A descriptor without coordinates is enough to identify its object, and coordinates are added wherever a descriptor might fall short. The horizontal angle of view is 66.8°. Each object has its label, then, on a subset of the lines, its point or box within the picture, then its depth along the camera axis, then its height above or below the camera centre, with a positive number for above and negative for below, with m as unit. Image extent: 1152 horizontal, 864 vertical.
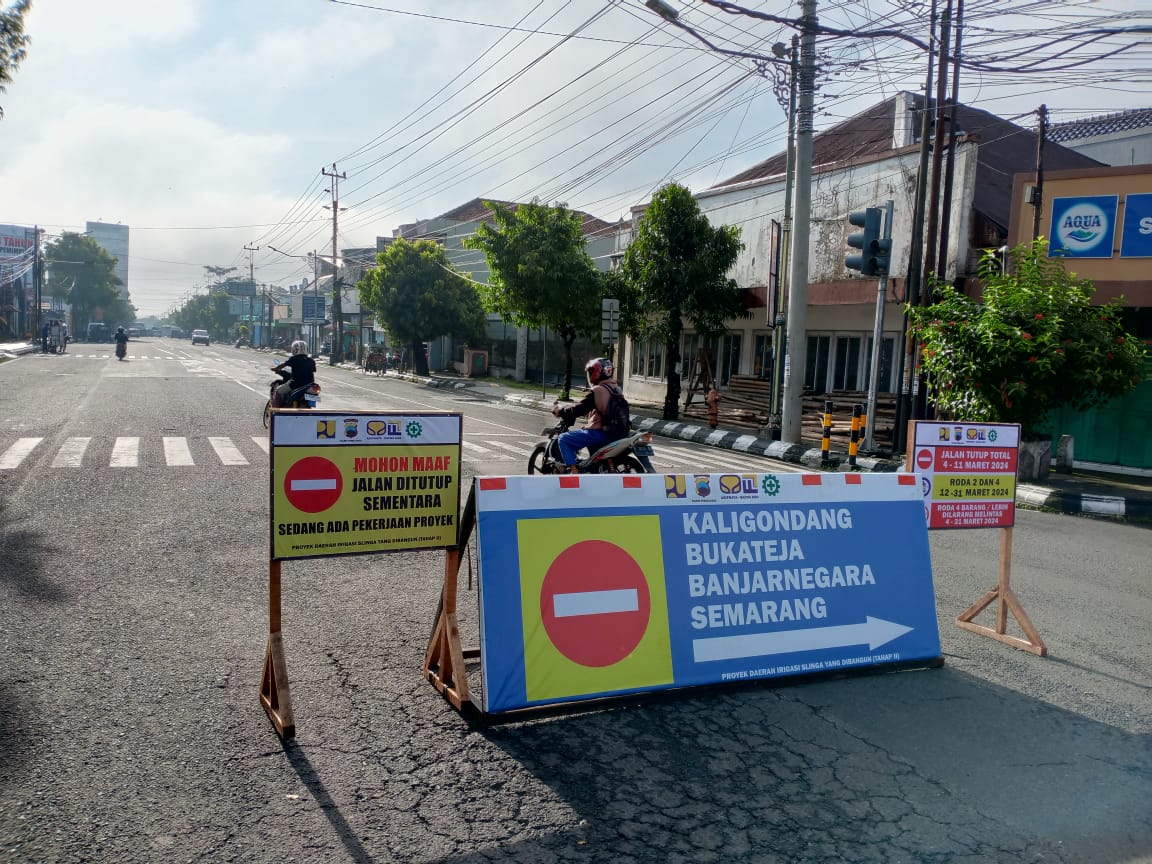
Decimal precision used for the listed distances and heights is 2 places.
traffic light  14.01 +1.98
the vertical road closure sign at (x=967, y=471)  5.96 -0.70
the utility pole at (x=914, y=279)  16.38 +1.71
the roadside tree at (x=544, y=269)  26.84 +2.54
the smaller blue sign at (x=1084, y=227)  15.86 +2.73
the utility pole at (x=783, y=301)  18.23 +1.33
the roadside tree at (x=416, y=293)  42.00 +2.49
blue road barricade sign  4.29 -1.19
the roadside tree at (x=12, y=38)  12.13 +4.03
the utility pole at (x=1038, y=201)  16.28 +3.22
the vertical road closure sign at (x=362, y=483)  4.25 -0.71
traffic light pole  15.50 +0.42
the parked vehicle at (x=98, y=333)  85.56 -0.21
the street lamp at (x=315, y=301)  72.12 +3.73
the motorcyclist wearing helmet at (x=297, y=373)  14.29 -0.54
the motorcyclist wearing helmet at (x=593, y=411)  9.58 -0.65
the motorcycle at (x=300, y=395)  14.24 -0.91
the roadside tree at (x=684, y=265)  22.48 +2.37
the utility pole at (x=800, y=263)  16.56 +1.94
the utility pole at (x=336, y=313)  58.50 +1.96
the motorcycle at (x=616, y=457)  9.51 -1.15
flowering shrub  12.92 +0.40
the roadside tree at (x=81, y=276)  102.06 +6.44
